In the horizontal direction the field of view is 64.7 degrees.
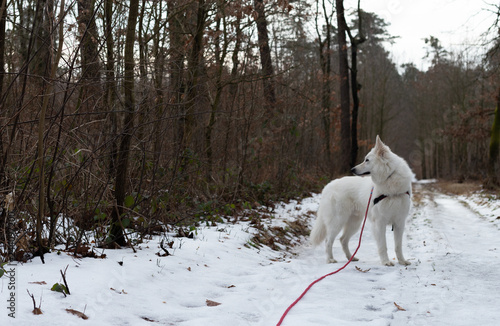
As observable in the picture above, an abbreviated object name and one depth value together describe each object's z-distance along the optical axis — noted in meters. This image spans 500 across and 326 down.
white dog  5.50
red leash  3.30
